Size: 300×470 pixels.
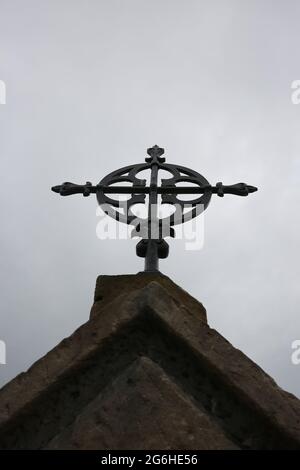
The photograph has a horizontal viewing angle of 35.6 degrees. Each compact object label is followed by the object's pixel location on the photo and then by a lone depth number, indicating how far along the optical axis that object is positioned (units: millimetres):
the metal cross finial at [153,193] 2701
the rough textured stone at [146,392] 1655
